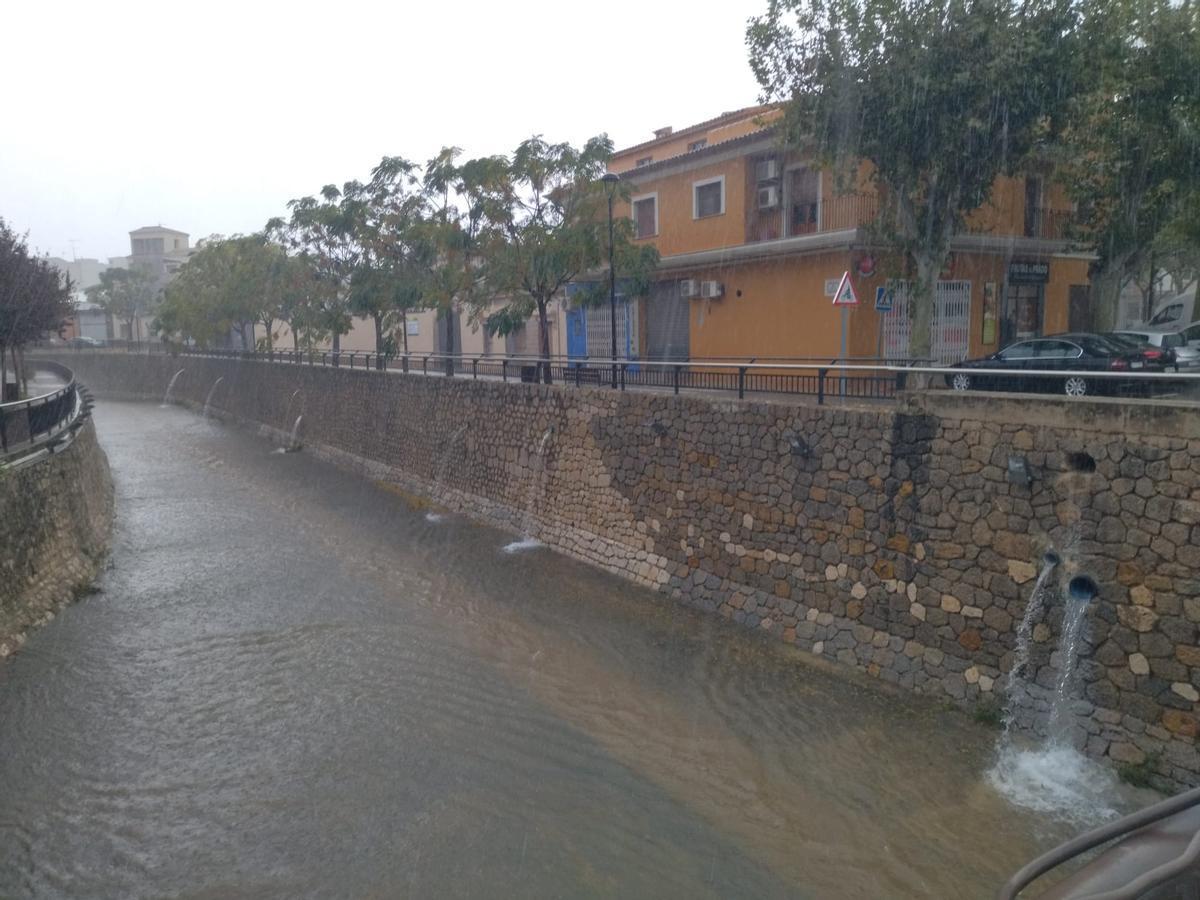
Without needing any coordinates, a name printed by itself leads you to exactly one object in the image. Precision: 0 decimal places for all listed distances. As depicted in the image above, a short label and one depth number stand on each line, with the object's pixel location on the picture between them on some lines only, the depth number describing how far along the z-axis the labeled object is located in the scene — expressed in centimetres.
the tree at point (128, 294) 6750
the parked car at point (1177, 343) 1438
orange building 1750
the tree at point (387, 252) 2463
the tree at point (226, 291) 3556
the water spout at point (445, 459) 2014
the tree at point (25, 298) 2241
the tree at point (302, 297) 3144
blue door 2516
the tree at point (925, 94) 1315
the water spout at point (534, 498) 1681
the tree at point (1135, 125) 1431
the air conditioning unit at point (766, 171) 1928
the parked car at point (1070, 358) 1275
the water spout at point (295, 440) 2908
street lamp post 1745
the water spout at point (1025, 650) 845
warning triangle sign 1370
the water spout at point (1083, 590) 811
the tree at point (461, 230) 1983
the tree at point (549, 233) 1892
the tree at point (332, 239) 2675
